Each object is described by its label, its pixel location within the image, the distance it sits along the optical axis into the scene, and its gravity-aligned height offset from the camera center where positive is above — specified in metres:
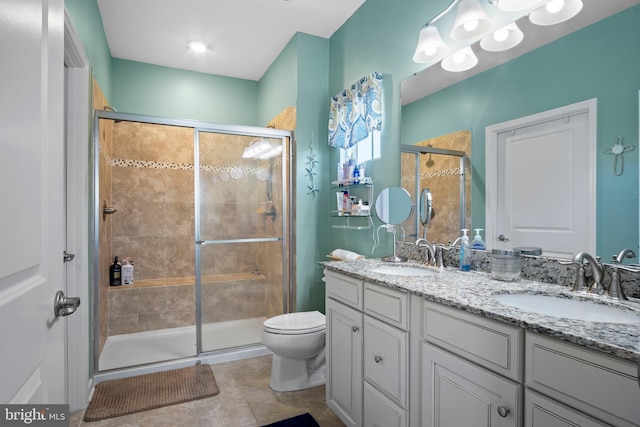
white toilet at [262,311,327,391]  2.22 -0.90
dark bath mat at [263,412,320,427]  1.91 -1.18
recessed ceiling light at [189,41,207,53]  3.16 +1.53
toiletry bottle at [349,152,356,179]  2.57 +0.34
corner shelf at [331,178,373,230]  2.50 -0.01
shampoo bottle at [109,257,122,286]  3.34 -0.61
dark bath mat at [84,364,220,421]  2.11 -1.20
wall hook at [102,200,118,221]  2.88 +0.00
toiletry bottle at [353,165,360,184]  2.54 +0.29
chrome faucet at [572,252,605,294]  1.21 -0.22
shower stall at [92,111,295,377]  2.80 -0.25
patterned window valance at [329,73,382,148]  2.32 +0.73
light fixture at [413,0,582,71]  1.41 +0.87
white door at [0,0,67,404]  0.60 +0.02
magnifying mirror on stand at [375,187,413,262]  2.19 +0.03
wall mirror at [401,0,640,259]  1.19 +0.50
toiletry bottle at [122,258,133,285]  3.38 -0.61
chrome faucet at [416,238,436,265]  1.97 -0.21
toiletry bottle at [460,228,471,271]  1.75 -0.21
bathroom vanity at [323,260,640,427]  0.81 -0.45
